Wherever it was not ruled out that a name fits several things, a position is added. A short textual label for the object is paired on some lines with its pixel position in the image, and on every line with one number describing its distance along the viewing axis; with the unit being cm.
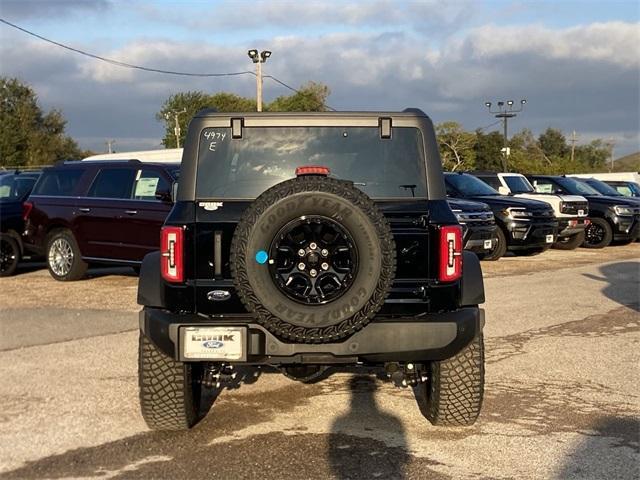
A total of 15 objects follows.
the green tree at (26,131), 5359
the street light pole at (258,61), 3228
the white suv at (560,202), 1745
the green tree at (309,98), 5109
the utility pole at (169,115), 6086
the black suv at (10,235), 1253
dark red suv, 1079
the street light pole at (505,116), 5294
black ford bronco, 395
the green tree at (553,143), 9081
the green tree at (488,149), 7300
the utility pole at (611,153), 10124
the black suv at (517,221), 1540
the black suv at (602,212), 1889
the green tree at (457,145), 7219
